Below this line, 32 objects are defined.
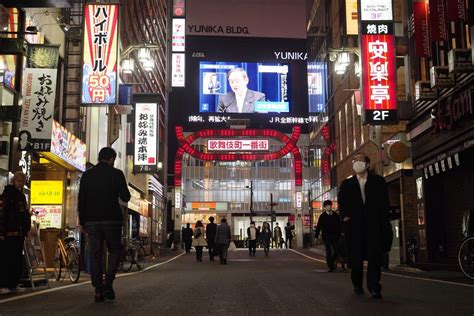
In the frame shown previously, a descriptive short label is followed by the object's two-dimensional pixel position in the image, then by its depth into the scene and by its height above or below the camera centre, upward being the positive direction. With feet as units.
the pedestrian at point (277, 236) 142.51 +0.86
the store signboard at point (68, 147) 53.06 +8.98
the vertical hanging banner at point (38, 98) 45.34 +10.80
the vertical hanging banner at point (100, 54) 58.90 +18.54
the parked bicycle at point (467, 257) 34.60 -1.06
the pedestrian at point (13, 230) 28.25 +0.54
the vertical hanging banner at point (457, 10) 47.57 +17.79
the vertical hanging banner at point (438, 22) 51.42 +18.31
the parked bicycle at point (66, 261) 40.11 -1.33
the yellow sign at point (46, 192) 61.21 +4.97
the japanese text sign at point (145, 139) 99.96 +16.69
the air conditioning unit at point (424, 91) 55.21 +13.41
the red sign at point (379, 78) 63.52 +16.92
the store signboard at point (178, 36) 196.13 +65.87
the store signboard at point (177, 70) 203.31 +57.42
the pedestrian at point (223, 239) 65.92 +0.12
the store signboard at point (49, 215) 60.80 +2.61
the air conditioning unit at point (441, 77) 49.85 +13.22
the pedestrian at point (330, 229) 48.66 +0.83
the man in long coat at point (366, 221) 23.43 +0.69
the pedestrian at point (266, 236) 95.01 +0.61
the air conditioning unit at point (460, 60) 45.80 +13.47
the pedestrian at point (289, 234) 137.04 +1.24
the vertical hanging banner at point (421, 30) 57.52 +19.94
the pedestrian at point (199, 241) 75.36 -0.10
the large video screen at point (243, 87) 228.43 +58.84
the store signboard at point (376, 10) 64.80 +24.37
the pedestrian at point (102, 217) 22.82 +0.90
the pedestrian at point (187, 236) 106.83 +0.74
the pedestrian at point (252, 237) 91.35 +0.42
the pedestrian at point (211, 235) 77.71 +0.64
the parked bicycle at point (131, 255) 52.03 -1.28
